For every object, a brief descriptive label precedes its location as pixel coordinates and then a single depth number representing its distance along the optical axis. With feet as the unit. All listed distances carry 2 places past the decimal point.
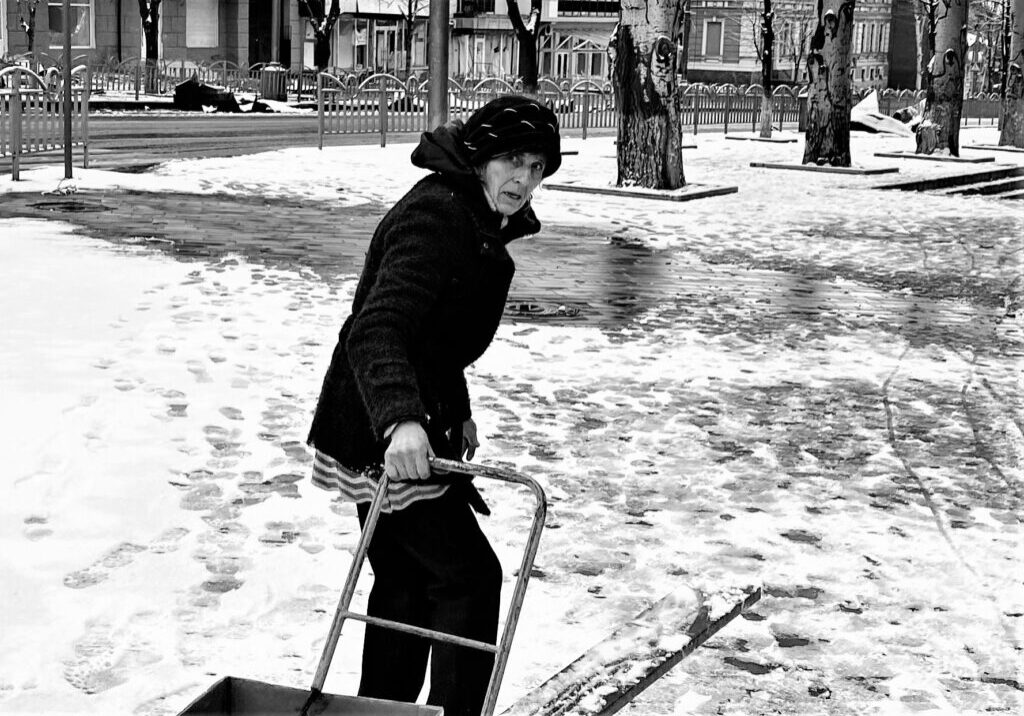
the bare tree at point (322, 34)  156.97
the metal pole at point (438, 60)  38.68
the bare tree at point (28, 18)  148.46
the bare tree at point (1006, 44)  109.19
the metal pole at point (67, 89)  48.97
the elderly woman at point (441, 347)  10.64
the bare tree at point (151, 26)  150.73
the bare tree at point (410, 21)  189.14
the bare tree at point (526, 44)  122.90
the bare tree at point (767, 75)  110.73
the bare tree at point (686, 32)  164.46
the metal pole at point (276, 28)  153.17
